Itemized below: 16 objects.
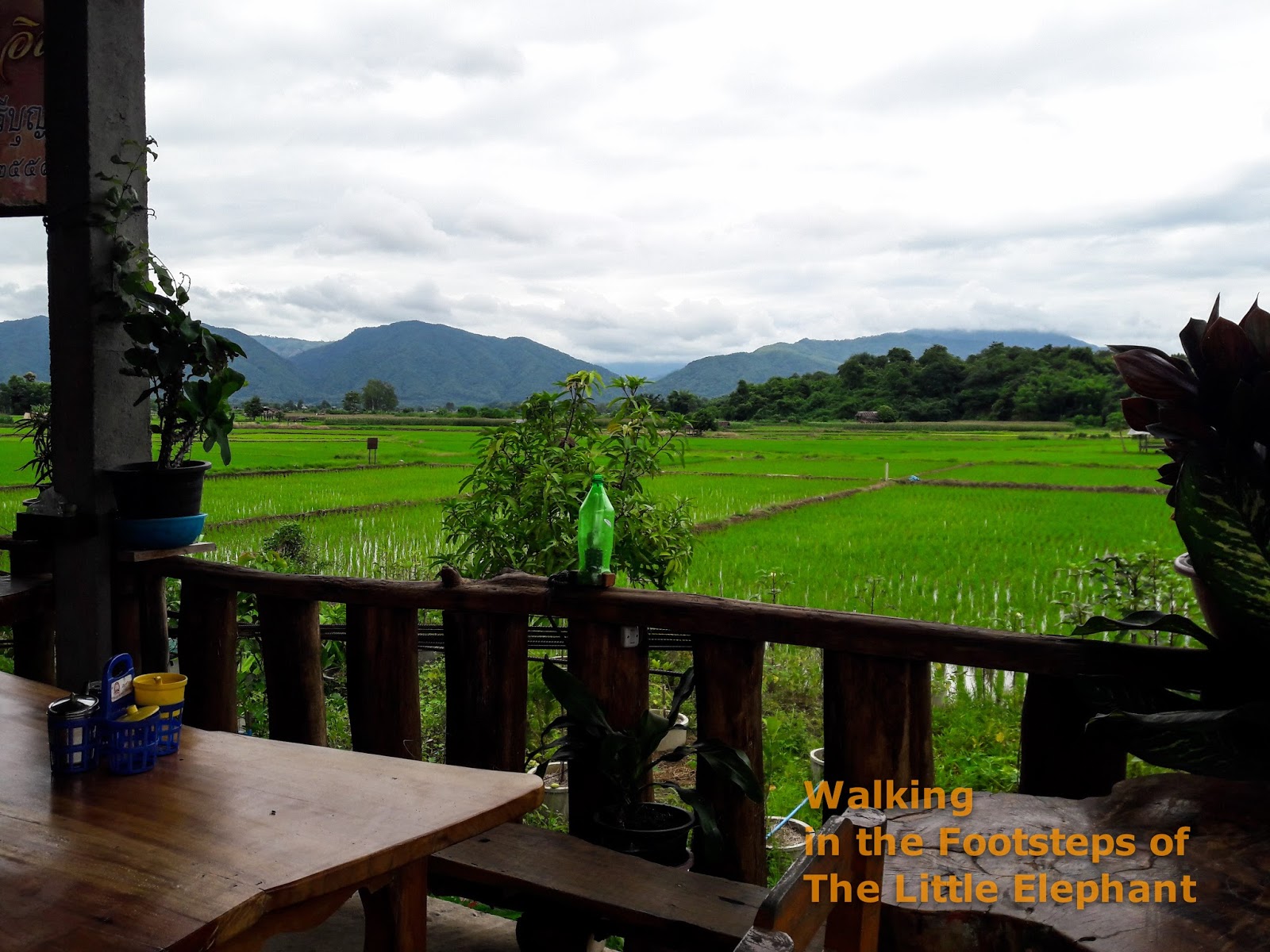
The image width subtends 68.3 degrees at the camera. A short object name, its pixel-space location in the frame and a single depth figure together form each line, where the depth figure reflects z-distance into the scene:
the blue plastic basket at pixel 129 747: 1.62
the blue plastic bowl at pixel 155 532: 3.04
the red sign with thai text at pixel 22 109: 3.26
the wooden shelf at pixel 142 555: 3.07
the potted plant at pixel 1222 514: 1.64
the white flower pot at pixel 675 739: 3.32
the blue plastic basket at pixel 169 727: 1.69
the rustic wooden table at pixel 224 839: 1.16
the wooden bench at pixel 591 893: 1.89
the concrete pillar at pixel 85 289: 2.91
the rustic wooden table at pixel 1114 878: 1.46
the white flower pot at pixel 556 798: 3.32
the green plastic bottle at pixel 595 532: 2.50
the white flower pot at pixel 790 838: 3.22
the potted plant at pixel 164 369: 2.90
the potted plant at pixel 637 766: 2.27
